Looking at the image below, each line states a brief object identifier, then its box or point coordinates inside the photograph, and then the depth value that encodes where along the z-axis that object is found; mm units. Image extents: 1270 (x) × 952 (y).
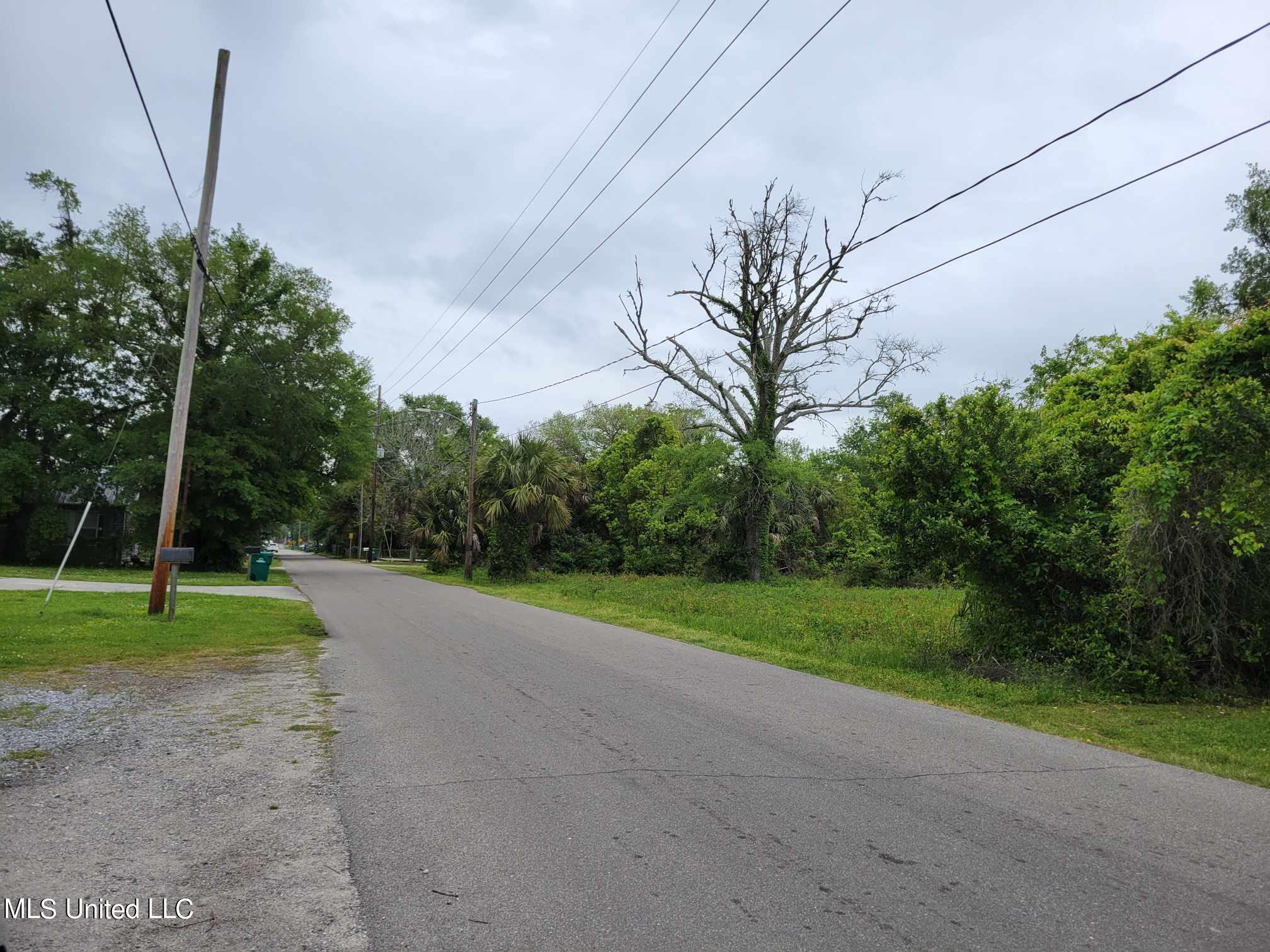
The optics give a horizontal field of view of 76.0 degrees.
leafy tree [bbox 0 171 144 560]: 34000
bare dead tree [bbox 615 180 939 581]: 30000
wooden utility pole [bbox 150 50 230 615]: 14250
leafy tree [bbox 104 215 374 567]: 34562
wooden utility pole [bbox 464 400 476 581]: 33969
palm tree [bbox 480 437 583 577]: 32875
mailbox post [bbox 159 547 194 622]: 13359
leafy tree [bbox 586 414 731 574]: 30844
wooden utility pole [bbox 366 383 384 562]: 53031
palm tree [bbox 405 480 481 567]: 41625
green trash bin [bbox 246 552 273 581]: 29141
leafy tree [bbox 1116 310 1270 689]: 8445
